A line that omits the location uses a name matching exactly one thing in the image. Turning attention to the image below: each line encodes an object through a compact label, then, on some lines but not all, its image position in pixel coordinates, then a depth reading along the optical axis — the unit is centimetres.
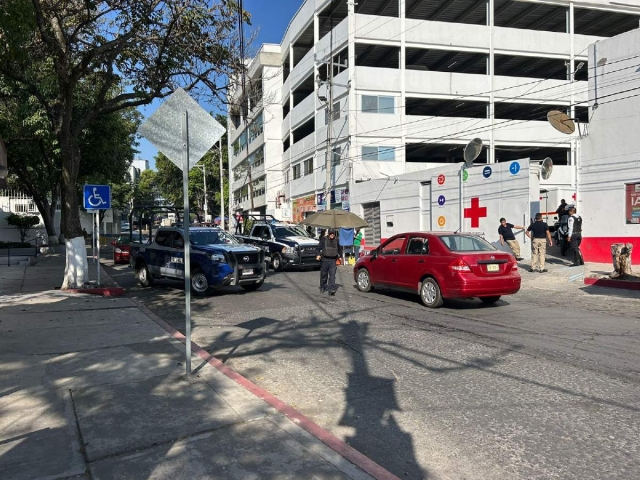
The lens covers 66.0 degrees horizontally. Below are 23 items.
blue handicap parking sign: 1309
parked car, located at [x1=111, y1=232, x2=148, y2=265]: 2331
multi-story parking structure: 3014
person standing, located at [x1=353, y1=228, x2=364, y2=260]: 2189
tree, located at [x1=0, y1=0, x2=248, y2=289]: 1161
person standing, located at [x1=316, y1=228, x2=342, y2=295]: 1216
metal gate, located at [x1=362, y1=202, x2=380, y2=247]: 2659
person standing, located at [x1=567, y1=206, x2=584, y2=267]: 1503
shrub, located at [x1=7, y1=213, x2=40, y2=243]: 3400
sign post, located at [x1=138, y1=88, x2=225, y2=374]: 545
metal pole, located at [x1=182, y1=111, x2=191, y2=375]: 536
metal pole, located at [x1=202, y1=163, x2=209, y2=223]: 5785
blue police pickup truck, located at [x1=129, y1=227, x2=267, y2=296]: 1204
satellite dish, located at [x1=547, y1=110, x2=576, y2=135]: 1703
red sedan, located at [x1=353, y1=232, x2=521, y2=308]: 964
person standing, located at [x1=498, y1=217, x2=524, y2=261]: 1631
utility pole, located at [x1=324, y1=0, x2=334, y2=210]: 2485
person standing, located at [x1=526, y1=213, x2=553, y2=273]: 1473
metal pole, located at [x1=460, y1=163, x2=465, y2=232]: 2002
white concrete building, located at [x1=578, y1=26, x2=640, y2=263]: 1523
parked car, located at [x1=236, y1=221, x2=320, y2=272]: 1834
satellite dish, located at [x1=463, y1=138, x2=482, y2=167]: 1888
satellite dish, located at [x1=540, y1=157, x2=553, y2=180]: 1722
